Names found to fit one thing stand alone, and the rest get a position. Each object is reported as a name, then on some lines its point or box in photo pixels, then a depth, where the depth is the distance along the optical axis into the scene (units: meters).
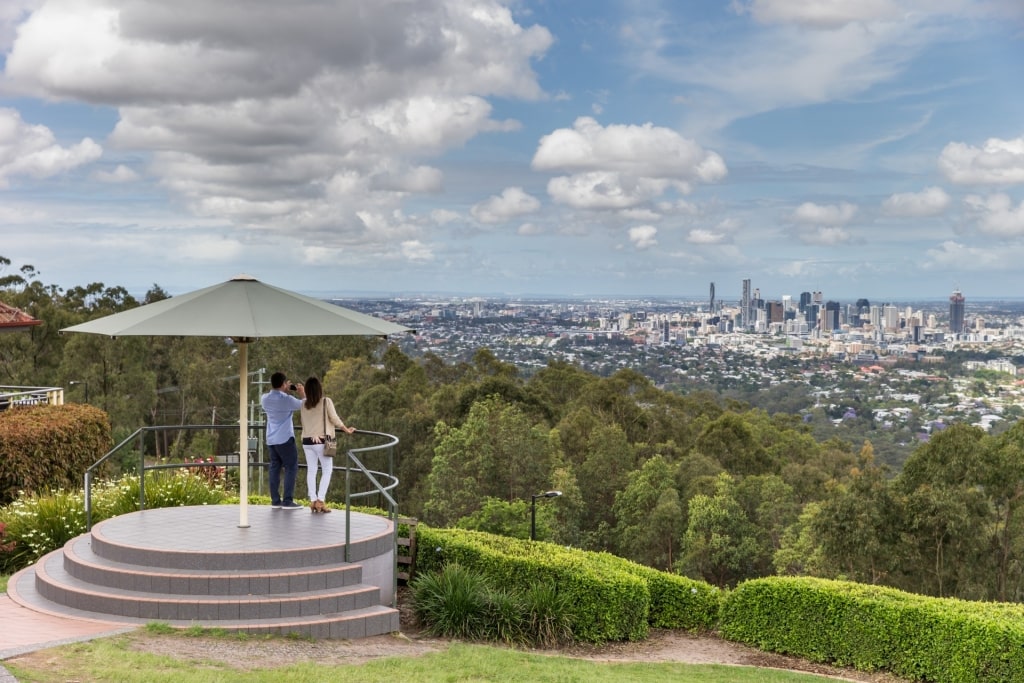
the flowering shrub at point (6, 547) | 12.49
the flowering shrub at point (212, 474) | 17.12
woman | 12.09
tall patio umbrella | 9.95
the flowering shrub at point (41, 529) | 12.58
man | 12.10
